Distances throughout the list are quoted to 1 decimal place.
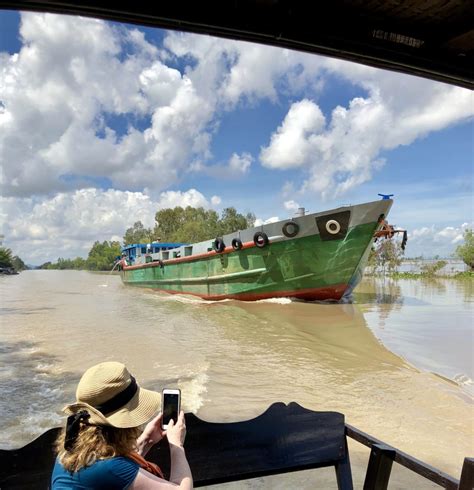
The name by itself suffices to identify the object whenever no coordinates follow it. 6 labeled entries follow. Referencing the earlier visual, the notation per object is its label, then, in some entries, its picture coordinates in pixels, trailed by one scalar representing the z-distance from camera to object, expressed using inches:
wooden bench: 63.9
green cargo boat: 600.7
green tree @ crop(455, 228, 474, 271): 1910.1
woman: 52.4
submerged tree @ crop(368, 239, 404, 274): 1811.4
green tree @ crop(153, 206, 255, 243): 2512.3
